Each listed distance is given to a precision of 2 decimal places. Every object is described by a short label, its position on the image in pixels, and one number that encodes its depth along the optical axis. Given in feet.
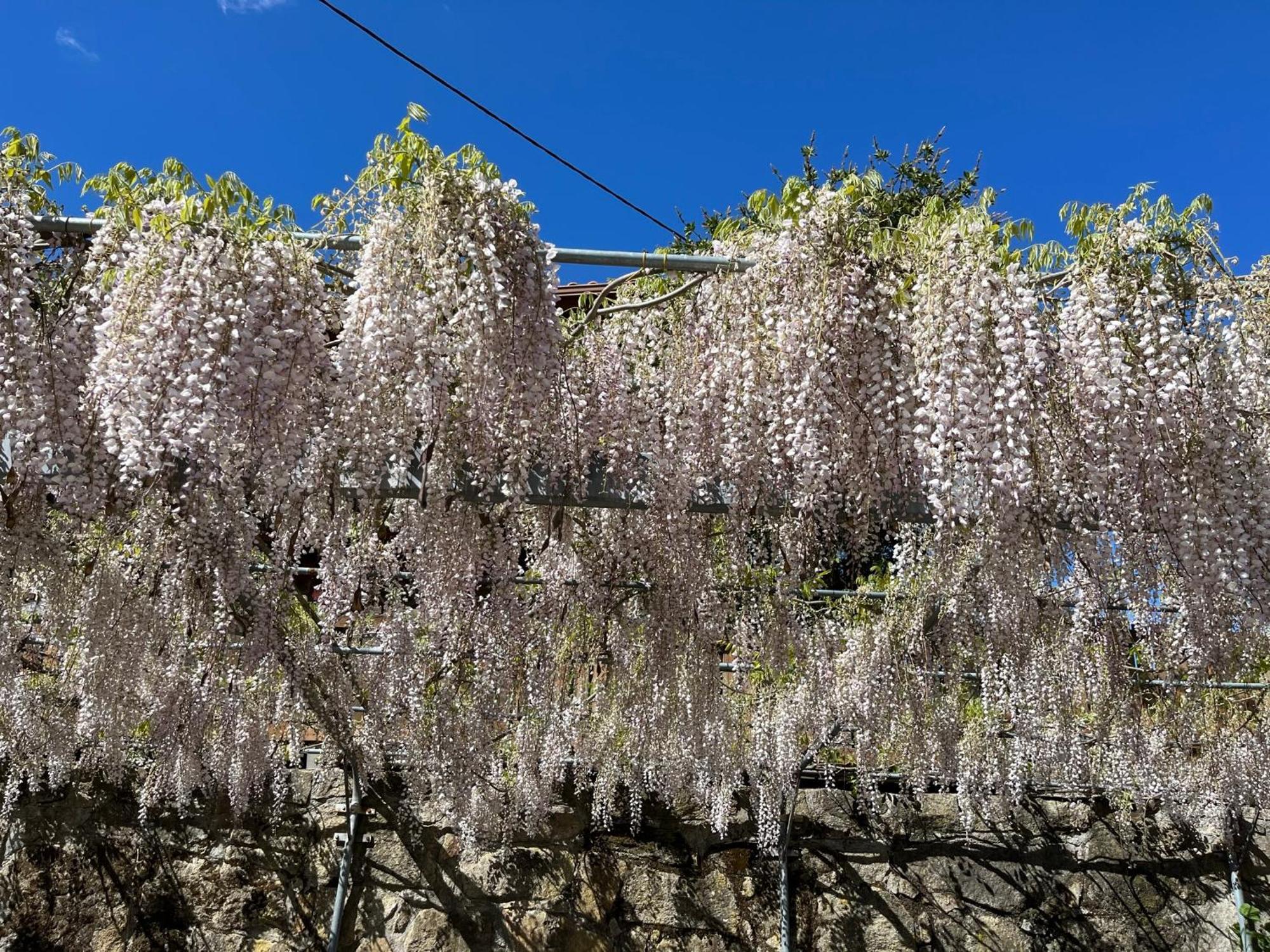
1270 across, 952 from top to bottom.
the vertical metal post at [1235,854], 24.82
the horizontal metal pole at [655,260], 9.61
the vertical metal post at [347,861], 22.95
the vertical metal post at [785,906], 23.75
